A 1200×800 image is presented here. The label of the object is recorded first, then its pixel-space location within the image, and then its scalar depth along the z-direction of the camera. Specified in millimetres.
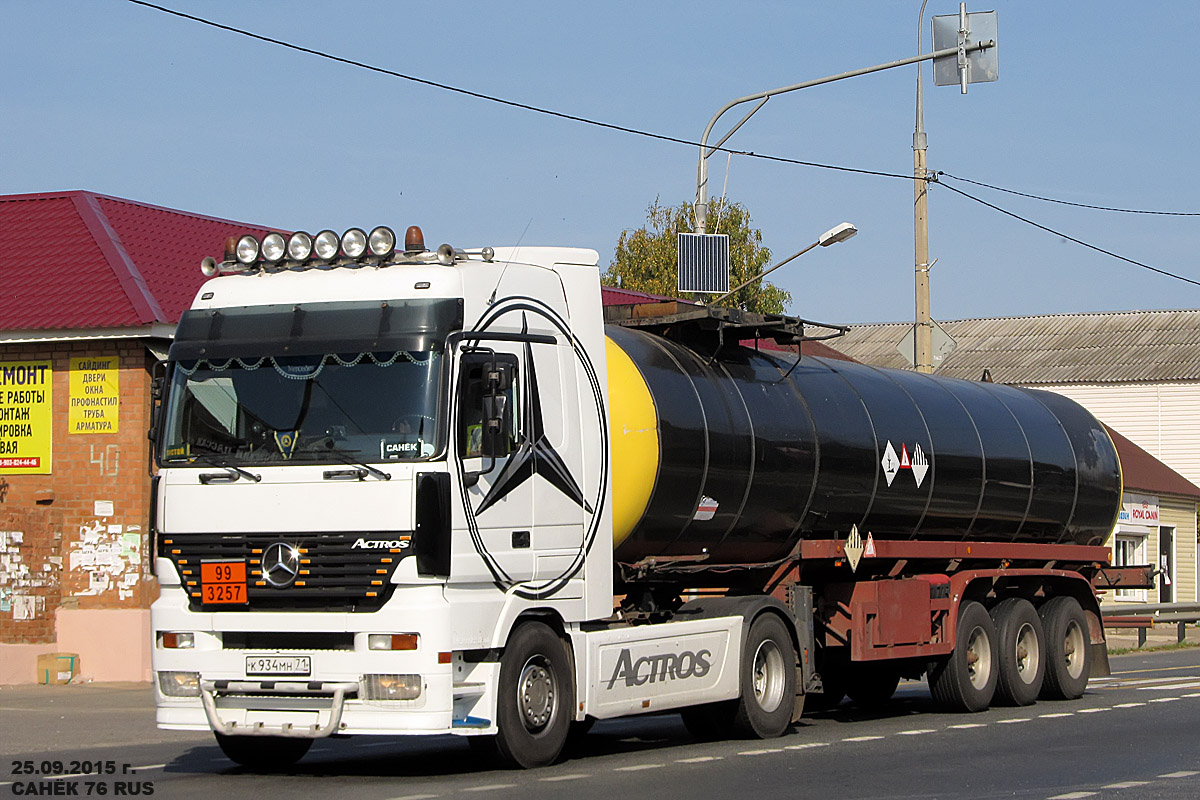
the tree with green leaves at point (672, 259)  55719
